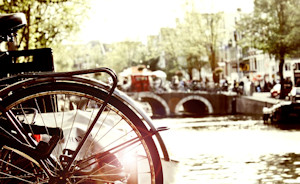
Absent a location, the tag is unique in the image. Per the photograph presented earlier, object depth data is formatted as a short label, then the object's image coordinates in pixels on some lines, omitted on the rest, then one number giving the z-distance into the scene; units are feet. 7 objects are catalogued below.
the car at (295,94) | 89.58
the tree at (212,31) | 196.34
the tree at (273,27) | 127.65
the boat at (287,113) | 88.12
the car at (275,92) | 154.81
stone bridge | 177.65
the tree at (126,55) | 290.15
